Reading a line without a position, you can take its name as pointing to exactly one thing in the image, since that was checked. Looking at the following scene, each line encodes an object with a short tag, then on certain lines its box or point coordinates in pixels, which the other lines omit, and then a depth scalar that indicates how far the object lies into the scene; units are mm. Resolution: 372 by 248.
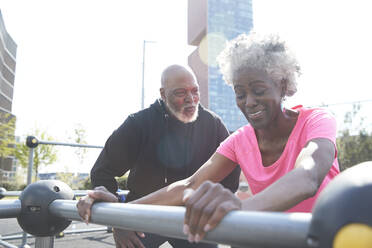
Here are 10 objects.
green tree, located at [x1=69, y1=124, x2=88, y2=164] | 19723
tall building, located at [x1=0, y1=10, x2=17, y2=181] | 41031
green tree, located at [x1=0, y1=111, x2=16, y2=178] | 21073
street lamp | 14117
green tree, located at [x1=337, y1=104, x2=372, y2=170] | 13109
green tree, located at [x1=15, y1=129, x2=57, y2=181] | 16237
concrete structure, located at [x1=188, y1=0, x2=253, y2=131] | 68375
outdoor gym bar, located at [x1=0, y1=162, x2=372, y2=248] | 495
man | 2389
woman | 1079
